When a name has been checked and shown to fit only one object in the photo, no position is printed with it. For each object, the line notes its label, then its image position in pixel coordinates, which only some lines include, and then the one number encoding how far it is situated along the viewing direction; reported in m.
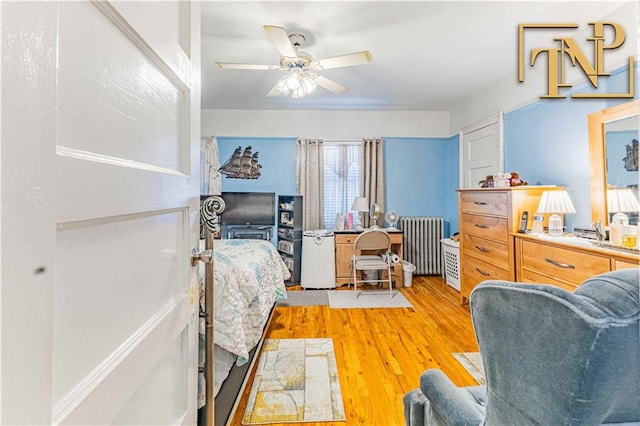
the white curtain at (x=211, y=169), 4.57
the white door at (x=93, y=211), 0.31
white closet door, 3.52
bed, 1.42
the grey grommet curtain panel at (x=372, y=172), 4.58
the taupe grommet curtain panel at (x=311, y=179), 4.55
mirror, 1.97
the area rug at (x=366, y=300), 3.44
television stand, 4.48
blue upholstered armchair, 0.59
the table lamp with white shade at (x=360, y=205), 4.37
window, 4.68
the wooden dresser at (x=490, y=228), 2.60
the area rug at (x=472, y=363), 2.02
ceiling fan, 2.24
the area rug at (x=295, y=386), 1.69
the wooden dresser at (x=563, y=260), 1.72
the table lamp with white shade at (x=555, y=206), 2.34
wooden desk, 4.20
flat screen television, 4.44
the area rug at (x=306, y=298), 3.54
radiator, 4.62
